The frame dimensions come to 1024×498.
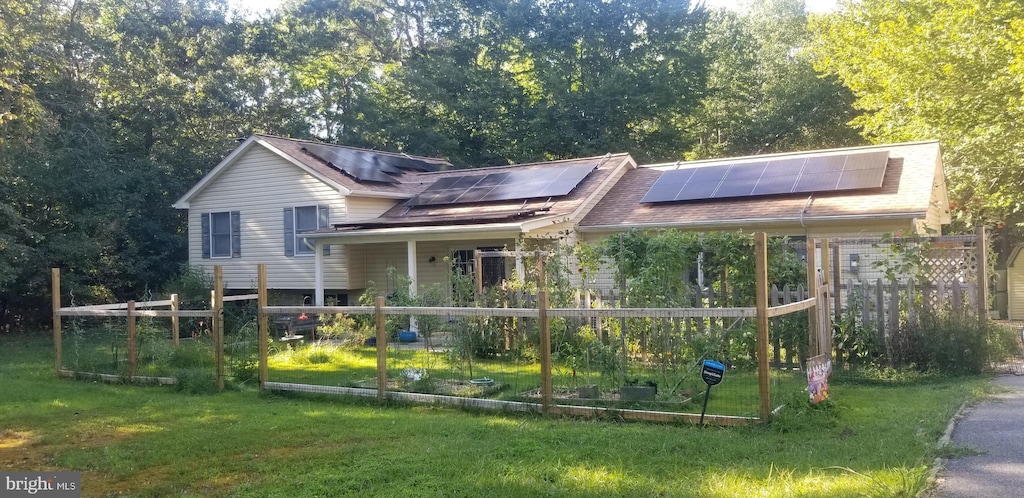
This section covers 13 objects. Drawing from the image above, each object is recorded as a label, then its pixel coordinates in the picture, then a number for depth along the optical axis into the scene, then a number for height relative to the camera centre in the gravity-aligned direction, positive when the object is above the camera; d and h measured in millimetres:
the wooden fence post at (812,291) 8058 -366
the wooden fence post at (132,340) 10992 -972
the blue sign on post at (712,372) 6848 -1018
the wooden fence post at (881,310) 9852 -723
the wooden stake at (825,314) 9086 -710
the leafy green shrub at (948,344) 9445 -1148
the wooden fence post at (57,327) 11734 -808
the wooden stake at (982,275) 9742 -301
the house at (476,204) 15016 +1346
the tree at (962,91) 18875 +4265
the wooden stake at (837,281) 10188 -349
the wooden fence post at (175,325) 12384 -872
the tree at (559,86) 29531 +7086
